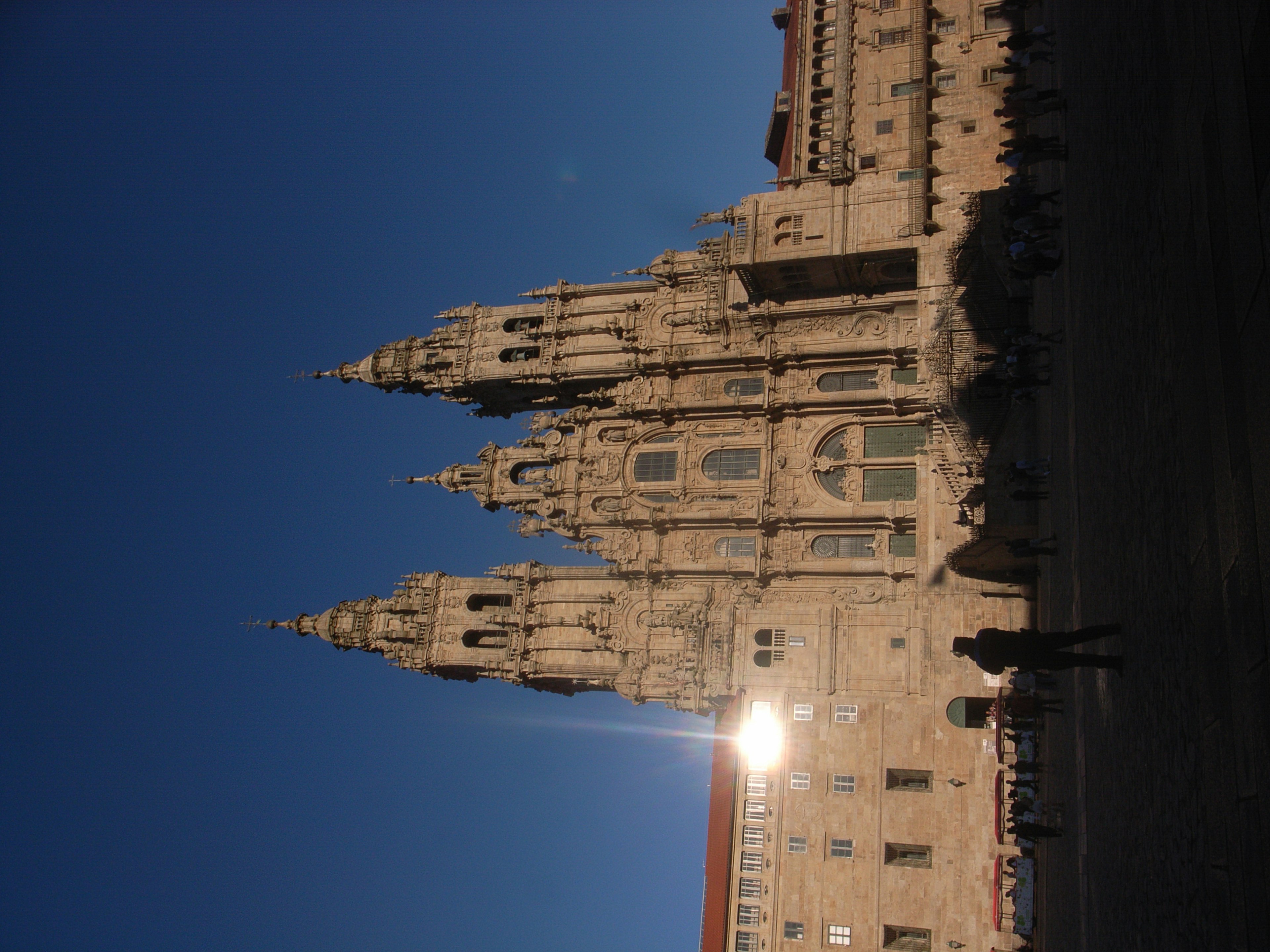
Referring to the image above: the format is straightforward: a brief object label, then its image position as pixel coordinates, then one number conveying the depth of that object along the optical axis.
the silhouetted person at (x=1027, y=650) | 16.02
